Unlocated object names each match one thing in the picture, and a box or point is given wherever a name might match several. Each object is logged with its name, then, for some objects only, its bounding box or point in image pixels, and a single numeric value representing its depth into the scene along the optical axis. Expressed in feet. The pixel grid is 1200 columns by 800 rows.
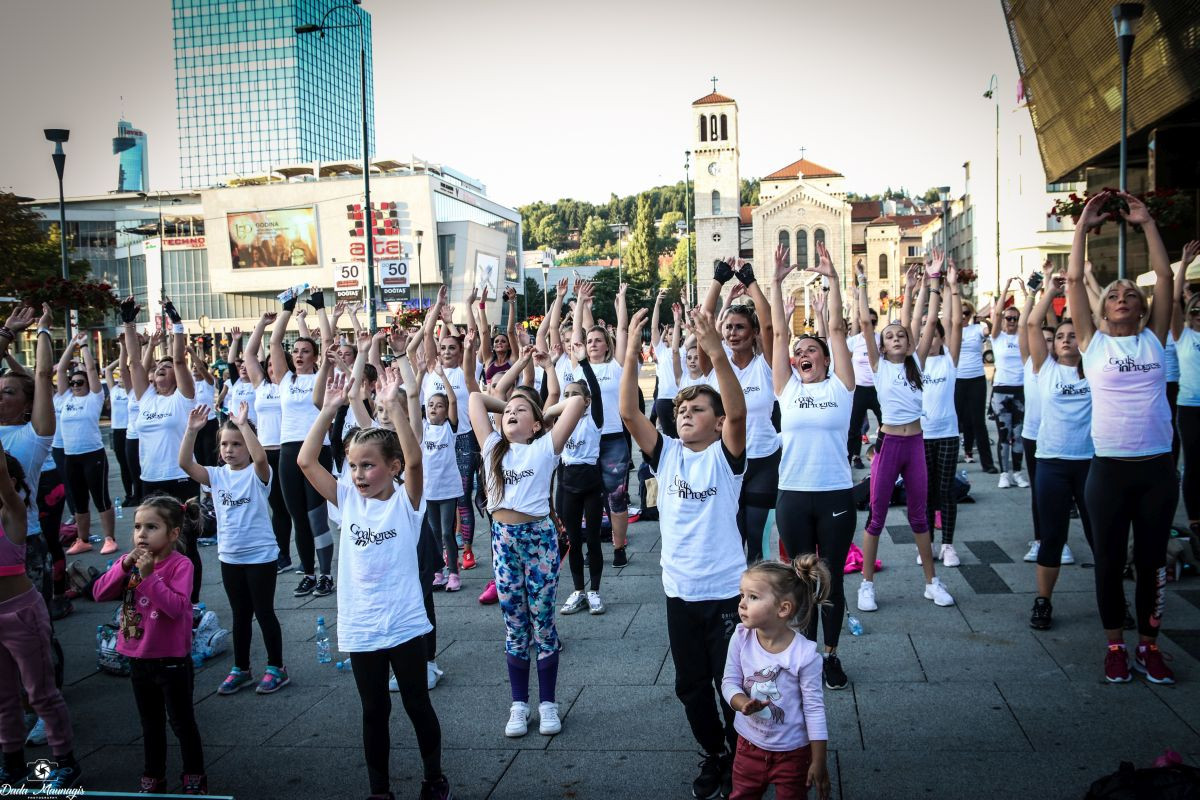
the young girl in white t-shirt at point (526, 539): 15.57
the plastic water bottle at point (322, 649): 19.49
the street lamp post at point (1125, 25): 39.88
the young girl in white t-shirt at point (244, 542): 17.80
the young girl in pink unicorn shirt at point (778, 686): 10.71
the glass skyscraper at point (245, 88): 499.51
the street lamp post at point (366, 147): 58.65
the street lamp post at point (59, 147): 58.03
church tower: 297.74
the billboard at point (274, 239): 262.67
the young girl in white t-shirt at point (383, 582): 12.86
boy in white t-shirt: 13.02
